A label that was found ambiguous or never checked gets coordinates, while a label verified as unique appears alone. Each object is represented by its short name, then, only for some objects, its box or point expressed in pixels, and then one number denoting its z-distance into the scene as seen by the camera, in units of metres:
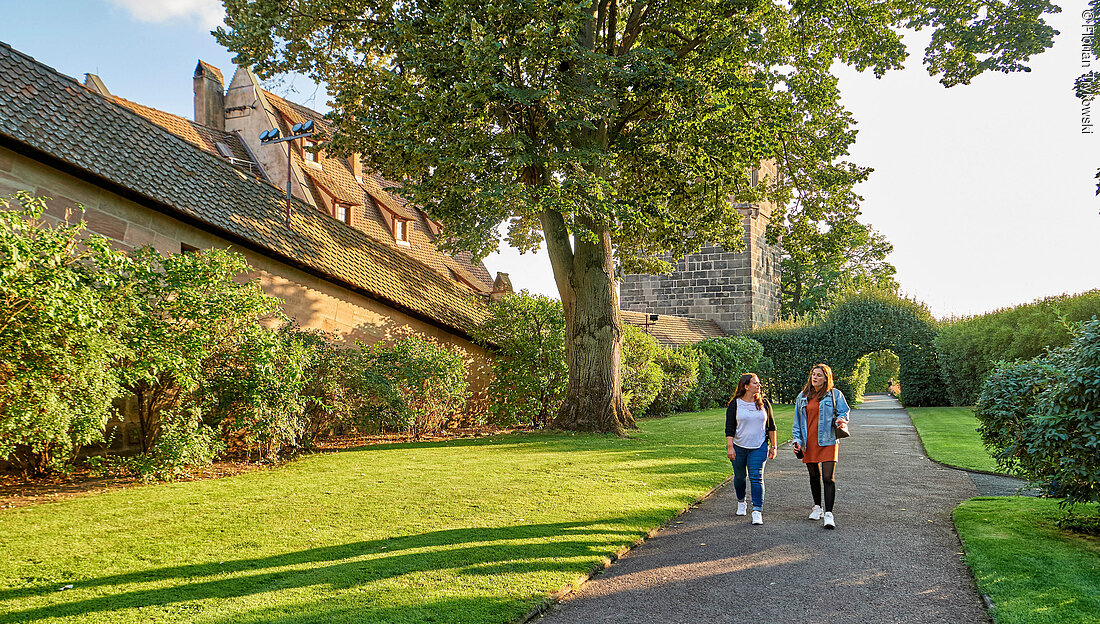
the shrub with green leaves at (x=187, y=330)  9.59
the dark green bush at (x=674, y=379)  25.34
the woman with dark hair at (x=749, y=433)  8.09
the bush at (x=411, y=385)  14.80
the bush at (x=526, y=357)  18.56
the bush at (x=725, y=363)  29.77
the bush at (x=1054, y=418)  6.46
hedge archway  30.17
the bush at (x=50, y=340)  7.74
